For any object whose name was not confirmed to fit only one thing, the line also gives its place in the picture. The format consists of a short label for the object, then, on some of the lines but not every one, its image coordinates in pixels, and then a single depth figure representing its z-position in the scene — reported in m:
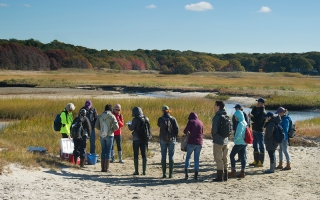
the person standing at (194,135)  10.85
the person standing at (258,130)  12.38
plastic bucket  12.95
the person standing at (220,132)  10.49
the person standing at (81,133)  11.91
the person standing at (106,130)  11.77
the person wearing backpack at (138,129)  11.25
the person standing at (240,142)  11.14
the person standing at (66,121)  12.45
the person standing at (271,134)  11.74
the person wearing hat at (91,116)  12.48
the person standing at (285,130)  12.24
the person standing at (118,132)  12.59
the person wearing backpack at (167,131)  10.92
